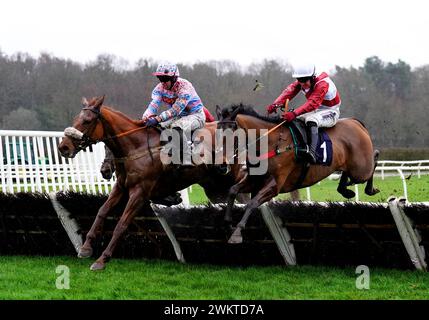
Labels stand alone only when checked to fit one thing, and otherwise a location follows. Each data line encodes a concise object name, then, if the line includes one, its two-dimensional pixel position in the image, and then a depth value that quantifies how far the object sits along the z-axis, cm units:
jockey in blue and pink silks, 1415
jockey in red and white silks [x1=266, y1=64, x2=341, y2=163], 1428
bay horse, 1340
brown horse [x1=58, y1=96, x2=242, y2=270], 1353
